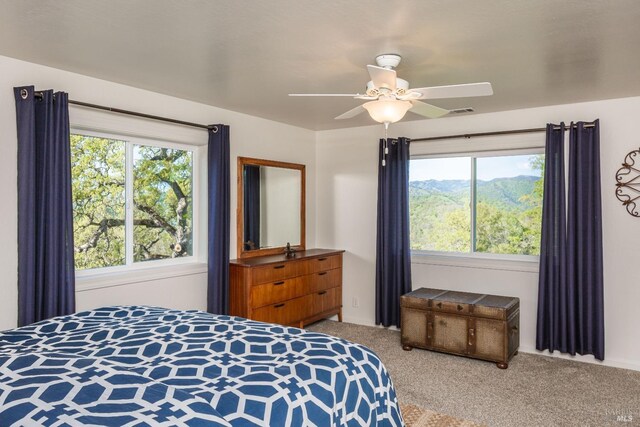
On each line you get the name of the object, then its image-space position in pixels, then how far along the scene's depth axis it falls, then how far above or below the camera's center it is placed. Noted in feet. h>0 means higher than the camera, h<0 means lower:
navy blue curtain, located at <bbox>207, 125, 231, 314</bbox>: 13.30 -0.29
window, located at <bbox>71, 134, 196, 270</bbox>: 11.35 +0.25
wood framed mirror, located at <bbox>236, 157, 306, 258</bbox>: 15.31 +0.14
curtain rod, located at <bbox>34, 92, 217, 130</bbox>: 10.28 +2.44
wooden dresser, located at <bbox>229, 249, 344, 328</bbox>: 13.82 -2.55
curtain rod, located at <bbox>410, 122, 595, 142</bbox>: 13.42 +2.52
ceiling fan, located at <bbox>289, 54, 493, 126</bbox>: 7.93 +2.19
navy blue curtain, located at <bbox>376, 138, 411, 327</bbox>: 16.03 -0.83
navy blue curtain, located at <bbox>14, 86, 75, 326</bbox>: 9.32 +0.04
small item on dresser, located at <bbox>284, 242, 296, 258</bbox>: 16.07 -1.51
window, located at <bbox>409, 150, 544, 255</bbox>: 14.73 +0.28
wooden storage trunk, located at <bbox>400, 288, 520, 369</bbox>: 12.88 -3.35
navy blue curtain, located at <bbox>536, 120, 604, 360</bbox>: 12.89 -1.12
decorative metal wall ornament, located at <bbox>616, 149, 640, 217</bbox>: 12.84 +0.81
